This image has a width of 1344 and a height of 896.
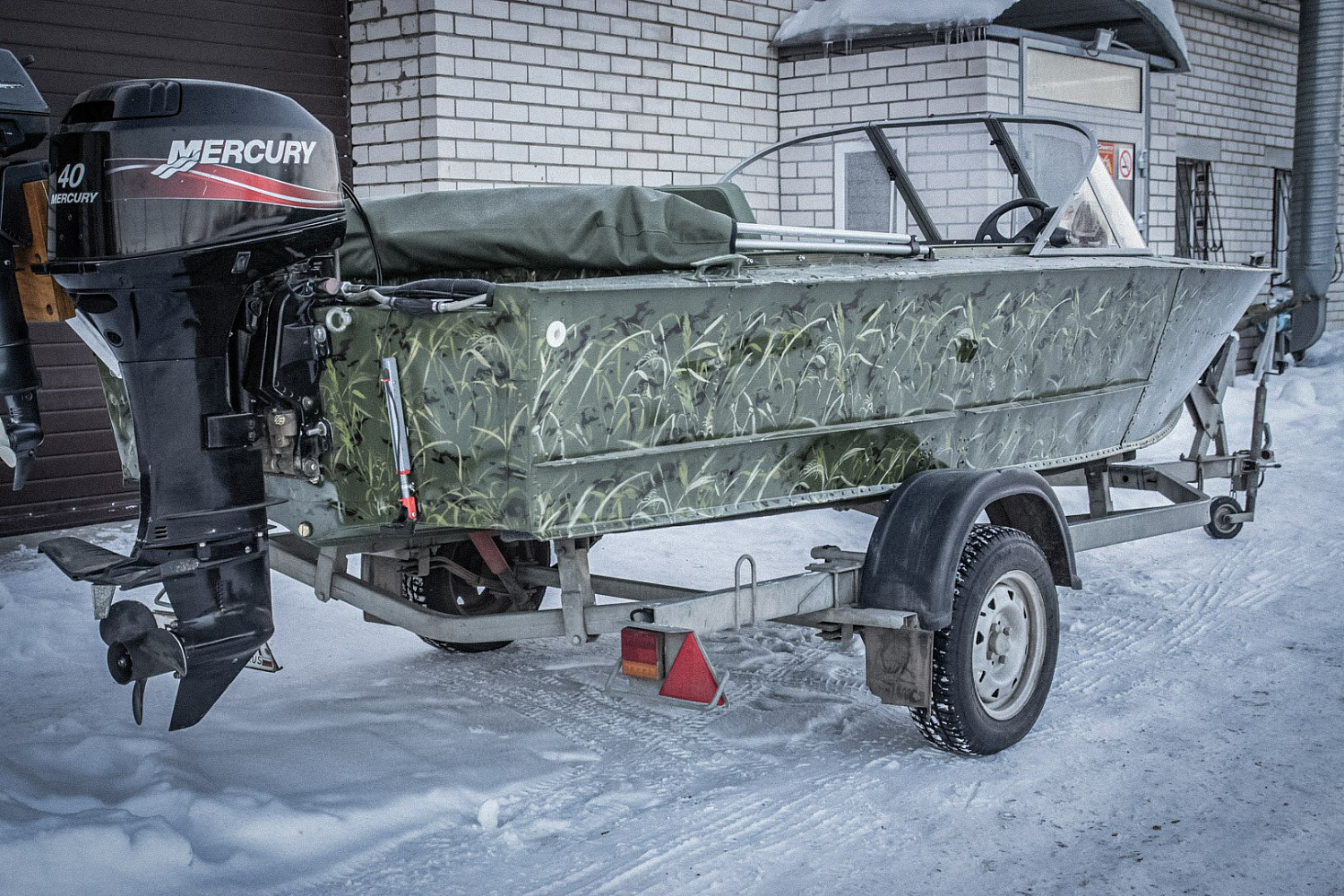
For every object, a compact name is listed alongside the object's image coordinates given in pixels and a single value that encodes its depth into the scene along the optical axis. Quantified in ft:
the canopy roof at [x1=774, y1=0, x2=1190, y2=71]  31.53
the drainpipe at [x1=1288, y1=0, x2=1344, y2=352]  46.98
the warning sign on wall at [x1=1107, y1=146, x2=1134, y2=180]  36.86
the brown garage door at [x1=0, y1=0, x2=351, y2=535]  22.33
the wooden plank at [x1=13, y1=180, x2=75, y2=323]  11.00
